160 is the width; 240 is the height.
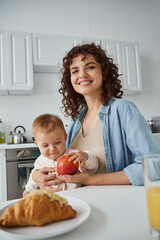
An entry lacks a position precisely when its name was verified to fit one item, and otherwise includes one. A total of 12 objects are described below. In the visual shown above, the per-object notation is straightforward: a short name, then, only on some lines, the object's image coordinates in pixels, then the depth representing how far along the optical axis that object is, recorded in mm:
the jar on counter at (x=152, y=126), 3564
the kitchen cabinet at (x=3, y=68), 2824
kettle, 2787
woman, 981
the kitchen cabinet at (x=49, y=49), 2971
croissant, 488
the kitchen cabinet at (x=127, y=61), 3357
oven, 2525
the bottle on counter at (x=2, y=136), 3019
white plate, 445
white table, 457
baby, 1158
